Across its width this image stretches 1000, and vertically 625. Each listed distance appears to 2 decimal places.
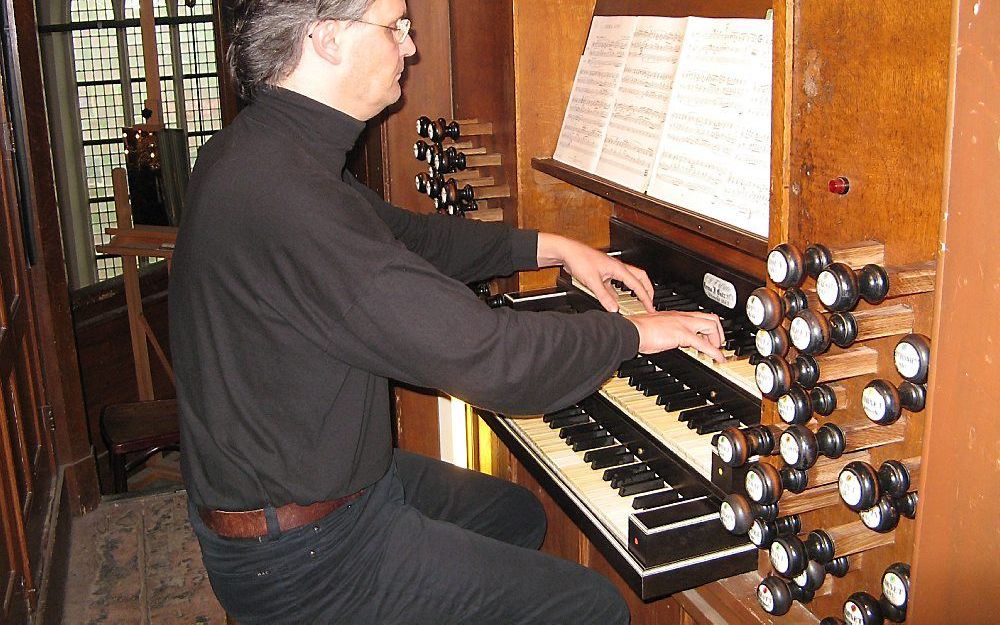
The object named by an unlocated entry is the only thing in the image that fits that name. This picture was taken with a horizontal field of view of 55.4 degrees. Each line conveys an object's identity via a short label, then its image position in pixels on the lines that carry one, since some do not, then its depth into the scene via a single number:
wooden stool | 4.65
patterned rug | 3.22
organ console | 1.37
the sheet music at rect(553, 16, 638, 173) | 2.56
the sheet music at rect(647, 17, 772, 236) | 1.90
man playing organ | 1.62
